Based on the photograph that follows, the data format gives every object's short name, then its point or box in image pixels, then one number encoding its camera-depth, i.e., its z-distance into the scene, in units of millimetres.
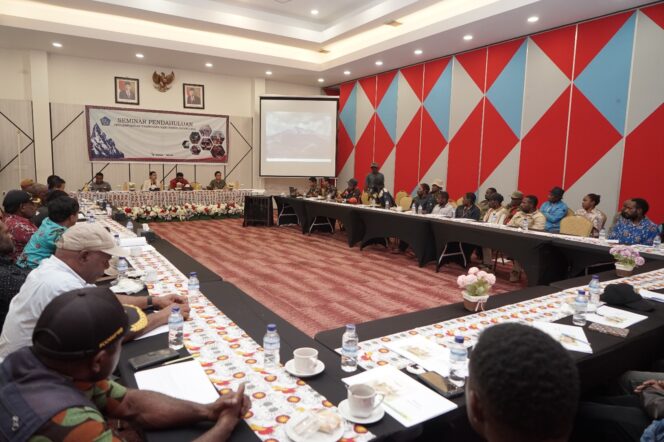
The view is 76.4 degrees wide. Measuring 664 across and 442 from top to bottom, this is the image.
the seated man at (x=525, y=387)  744
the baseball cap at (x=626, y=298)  2334
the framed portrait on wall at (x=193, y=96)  10789
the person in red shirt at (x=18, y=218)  3354
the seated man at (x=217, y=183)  10383
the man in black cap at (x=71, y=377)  877
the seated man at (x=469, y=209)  5961
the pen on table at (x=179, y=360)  1574
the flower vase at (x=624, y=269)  3062
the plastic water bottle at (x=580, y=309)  2115
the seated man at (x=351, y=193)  8422
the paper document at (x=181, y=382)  1356
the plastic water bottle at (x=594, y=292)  2341
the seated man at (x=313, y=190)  9473
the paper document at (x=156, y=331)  1823
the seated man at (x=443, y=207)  6305
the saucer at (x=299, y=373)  1494
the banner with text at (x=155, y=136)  10005
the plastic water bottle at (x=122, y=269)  2760
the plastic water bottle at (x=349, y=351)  1584
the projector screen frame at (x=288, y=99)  11023
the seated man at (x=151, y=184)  9523
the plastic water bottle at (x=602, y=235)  4440
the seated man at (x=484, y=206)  6895
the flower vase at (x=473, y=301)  2265
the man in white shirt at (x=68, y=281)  1485
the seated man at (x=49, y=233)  2711
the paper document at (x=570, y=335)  1819
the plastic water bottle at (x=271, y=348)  1603
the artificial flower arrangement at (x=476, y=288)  2266
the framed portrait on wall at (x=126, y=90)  10064
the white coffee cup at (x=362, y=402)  1242
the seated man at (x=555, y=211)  5754
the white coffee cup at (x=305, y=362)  1519
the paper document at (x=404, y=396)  1284
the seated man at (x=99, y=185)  9070
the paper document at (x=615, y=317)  2117
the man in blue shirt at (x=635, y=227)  4270
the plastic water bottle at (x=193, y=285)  2492
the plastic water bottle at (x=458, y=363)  1525
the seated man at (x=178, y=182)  10000
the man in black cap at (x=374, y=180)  8953
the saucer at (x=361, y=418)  1220
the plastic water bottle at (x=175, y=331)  1729
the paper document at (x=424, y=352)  1614
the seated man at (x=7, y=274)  2119
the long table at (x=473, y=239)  4141
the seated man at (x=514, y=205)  5883
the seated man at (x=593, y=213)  5324
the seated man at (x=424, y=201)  6812
